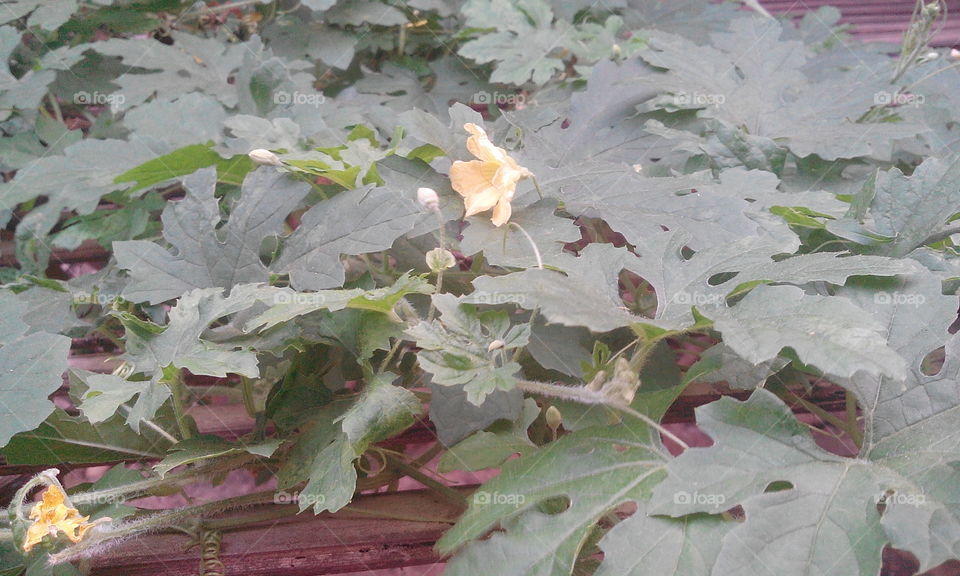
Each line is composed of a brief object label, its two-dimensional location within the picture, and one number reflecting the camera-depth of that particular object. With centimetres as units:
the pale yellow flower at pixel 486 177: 33
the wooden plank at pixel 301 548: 33
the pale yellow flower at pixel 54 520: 29
